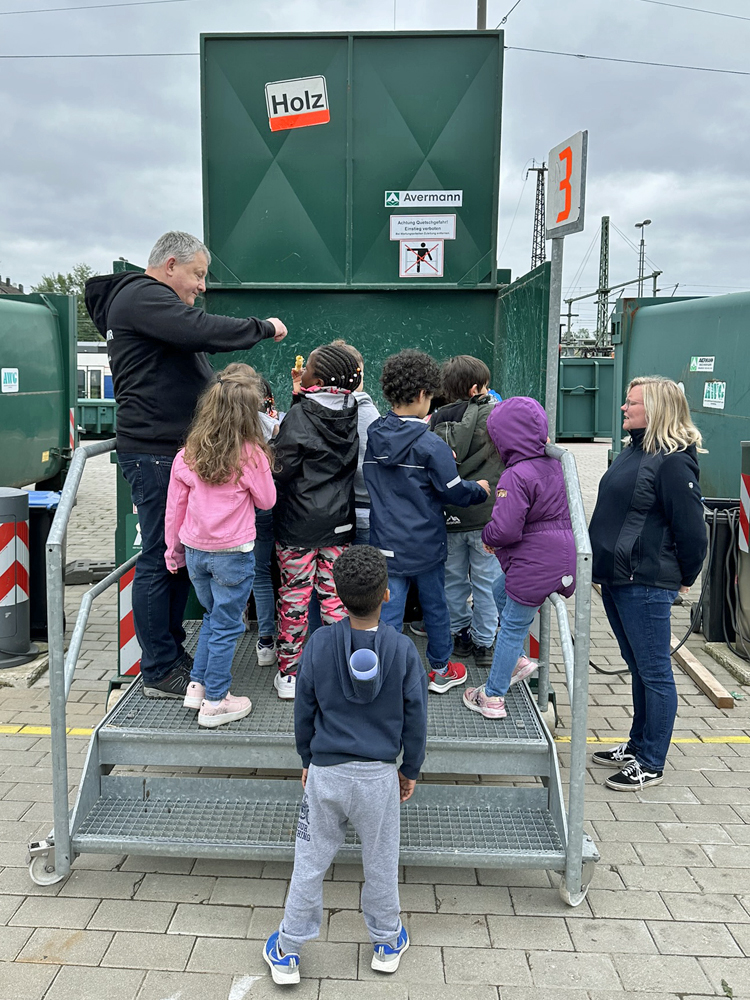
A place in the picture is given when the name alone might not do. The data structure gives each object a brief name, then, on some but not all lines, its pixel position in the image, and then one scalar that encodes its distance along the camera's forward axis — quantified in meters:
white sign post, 3.21
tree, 52.07
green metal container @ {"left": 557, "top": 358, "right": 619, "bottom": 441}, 15.35
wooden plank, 4.93
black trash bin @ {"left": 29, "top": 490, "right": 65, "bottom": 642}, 5.71
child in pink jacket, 3.13
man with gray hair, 3.25
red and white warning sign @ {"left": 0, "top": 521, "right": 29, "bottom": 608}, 5.27
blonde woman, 3.57
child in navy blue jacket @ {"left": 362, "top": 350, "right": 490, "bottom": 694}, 3.44
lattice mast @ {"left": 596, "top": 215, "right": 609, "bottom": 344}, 36.41
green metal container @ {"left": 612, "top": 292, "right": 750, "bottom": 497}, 6.58
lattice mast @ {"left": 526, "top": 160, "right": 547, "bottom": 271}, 40.47
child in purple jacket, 3.38
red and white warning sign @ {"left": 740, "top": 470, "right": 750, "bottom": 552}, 5.52
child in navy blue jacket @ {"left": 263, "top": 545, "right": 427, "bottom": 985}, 2.48
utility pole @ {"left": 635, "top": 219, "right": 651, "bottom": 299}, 48.72
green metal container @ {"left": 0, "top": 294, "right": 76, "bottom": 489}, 7.47
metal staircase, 2.96
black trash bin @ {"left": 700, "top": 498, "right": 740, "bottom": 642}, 5.70
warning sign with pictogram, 5.18
